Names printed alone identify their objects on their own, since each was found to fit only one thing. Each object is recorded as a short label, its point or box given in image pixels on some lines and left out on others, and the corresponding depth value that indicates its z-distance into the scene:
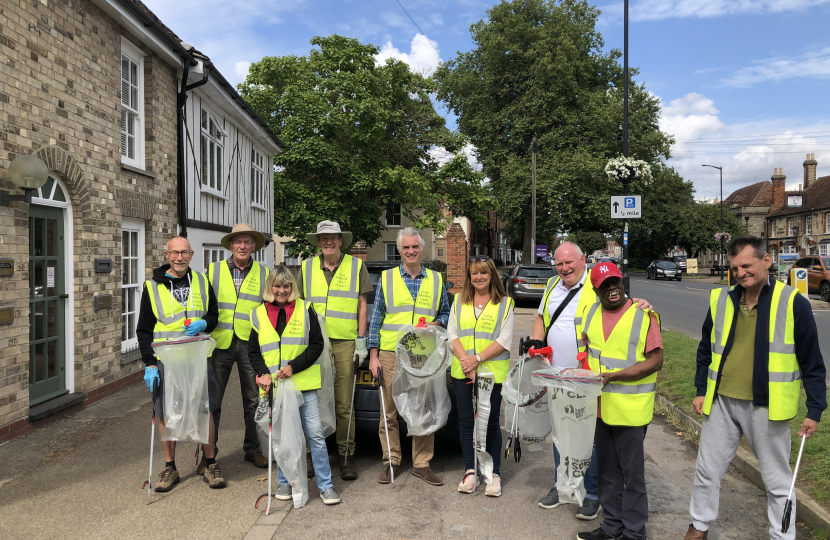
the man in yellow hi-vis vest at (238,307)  4.98
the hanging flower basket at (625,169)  13.62
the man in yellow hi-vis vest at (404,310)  4.75
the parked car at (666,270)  42.12
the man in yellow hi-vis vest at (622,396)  3.61
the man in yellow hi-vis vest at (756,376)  3.29
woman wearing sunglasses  4.44
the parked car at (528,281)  19.67
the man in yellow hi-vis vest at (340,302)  4.89
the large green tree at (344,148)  21.11
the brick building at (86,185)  5.84
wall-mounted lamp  5.63
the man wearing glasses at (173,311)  4.50
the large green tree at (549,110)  31.98
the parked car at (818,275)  22.12
